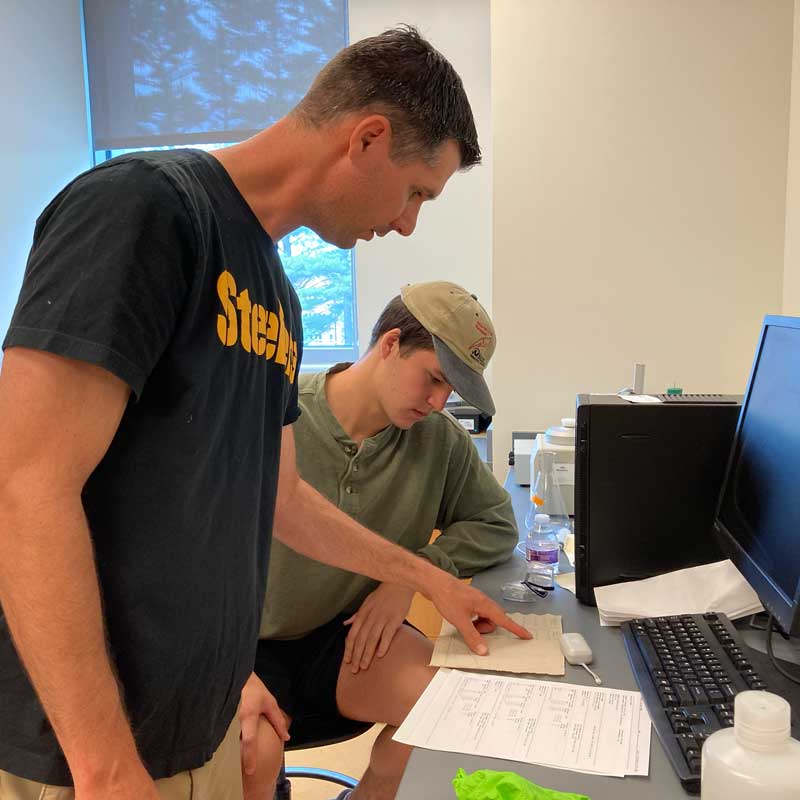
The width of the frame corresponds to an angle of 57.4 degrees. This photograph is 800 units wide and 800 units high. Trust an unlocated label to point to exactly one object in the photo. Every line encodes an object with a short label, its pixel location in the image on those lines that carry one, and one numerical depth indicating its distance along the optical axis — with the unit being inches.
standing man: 24.8
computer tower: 48.4
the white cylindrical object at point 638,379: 79.4
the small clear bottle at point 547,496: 69.6
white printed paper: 30.6
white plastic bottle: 20.9
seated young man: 53.4
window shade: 133.5
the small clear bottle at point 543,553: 54.3
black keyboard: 30.3
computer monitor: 34.2
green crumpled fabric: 26.2
